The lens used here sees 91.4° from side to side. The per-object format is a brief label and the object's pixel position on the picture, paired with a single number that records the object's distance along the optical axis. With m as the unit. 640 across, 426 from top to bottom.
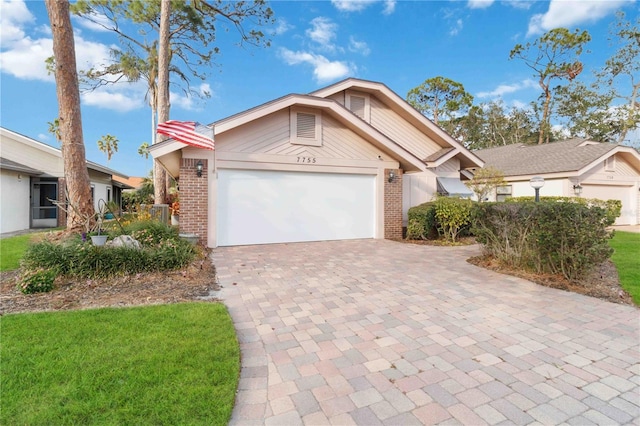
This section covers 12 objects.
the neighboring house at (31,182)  15.77
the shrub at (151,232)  7.27
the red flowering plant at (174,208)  14.82
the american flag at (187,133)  8.54
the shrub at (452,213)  11.44
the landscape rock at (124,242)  6.44
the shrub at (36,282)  5.21
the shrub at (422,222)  11.94
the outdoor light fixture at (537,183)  9.95
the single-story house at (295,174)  9.74
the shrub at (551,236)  5.89
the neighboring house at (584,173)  17.77
